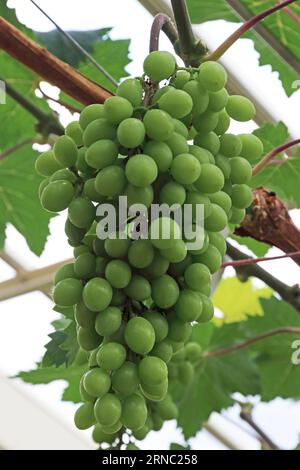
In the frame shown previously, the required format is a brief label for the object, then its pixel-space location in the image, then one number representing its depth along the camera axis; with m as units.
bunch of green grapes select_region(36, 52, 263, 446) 0.73
